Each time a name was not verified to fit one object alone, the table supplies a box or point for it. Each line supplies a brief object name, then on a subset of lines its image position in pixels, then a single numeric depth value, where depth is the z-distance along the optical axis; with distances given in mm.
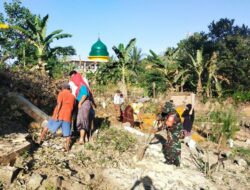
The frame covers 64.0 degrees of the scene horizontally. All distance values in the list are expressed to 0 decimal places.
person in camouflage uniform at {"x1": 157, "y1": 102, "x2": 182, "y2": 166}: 4747
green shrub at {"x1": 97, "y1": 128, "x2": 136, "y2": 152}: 4911
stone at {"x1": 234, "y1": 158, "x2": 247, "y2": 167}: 5921
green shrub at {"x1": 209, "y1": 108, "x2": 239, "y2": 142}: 7031
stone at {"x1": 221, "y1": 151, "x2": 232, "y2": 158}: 6380
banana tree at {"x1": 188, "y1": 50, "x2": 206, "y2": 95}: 12321
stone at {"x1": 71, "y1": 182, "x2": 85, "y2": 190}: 3399
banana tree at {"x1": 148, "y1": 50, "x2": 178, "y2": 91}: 12916
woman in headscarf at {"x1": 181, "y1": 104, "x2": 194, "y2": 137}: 6549
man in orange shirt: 4244
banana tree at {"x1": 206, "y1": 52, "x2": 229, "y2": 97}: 12132
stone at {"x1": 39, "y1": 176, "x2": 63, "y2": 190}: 3221
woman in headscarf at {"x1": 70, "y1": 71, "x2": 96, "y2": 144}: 4555
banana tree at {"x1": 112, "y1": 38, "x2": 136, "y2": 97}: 12644
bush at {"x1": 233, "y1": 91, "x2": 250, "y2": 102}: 11811
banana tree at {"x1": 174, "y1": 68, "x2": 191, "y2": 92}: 12457
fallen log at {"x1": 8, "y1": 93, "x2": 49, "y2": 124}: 5283
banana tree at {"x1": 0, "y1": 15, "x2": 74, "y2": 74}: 10570
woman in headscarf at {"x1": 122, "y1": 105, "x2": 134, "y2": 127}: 6929
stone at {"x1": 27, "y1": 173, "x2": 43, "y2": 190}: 3214
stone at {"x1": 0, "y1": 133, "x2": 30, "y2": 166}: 3494
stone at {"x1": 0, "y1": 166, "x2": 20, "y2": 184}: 3226
